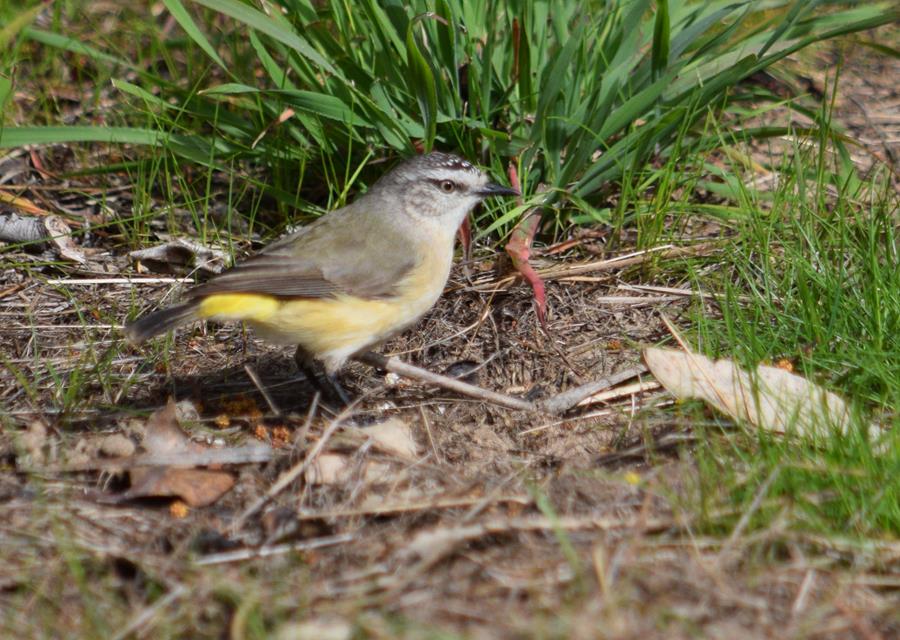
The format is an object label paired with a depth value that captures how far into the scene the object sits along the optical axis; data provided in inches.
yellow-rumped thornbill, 341.7
